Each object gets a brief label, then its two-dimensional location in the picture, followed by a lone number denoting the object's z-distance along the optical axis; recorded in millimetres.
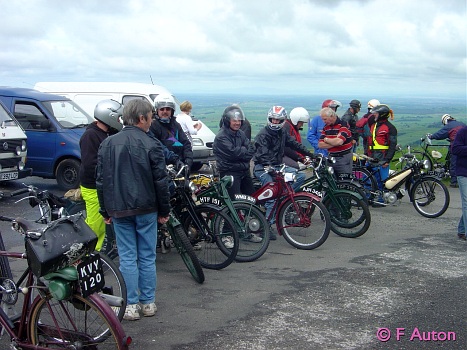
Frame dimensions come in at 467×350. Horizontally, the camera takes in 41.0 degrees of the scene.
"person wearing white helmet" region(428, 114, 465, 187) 11977
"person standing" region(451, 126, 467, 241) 8250
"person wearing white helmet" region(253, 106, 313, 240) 8594
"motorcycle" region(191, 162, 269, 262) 7371
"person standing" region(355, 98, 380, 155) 13953
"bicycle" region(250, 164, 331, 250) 8087
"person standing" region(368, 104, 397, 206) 11336
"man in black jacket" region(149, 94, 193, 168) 7980
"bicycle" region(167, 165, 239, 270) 6893
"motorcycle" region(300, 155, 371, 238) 8672
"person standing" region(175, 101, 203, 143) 13812
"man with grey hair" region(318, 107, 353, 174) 9984
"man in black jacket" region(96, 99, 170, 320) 5191
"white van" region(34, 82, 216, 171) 15398
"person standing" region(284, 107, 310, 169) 9586
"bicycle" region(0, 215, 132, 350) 3945
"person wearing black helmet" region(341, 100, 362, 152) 13526
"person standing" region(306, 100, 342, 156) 11070
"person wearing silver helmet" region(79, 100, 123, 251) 6398
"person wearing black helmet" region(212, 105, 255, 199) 8087
